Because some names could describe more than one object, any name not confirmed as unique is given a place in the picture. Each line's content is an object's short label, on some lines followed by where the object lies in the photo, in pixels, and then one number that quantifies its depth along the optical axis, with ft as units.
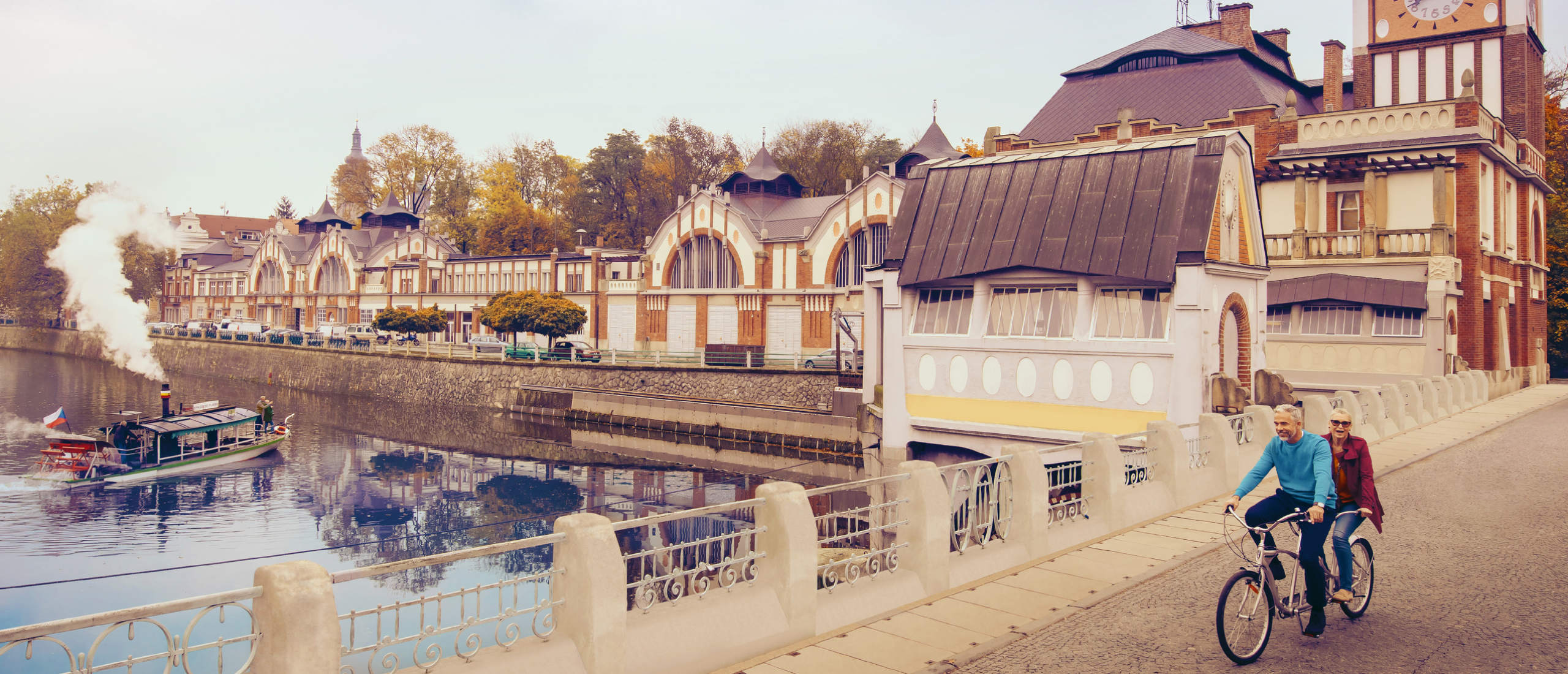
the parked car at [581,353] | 159.02
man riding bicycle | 23.49
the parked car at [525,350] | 163.94
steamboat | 96.68
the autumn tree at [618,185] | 246.27
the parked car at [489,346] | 171.12
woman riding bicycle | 24.44
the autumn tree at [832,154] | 225.97
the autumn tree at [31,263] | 279.90
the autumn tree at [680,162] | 242.37
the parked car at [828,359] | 129.80
